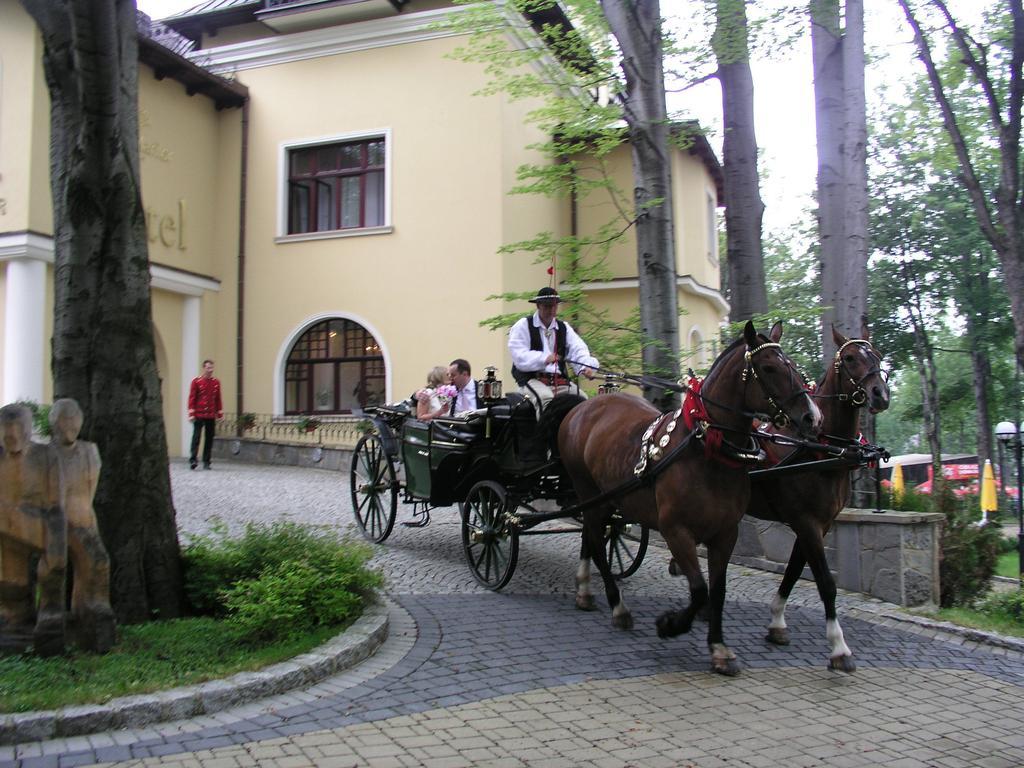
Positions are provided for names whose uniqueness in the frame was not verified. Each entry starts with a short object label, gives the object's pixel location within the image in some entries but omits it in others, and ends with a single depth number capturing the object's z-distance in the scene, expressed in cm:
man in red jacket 1576
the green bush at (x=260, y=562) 602
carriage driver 760
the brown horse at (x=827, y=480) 622
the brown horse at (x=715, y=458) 547
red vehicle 916
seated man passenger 943
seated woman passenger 938
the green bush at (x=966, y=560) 798
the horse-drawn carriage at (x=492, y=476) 748
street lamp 1113
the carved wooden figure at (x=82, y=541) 504
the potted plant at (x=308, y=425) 1797
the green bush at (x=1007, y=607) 728
